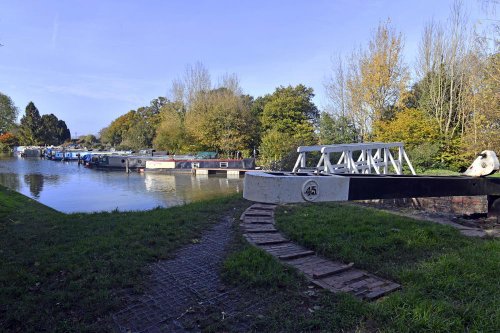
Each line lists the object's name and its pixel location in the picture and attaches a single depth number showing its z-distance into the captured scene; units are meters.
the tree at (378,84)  17.77
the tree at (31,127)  73.06
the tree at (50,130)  76.56
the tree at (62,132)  82.80
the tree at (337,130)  19.84
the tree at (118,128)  68.50
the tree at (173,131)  38.06
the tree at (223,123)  33.05
